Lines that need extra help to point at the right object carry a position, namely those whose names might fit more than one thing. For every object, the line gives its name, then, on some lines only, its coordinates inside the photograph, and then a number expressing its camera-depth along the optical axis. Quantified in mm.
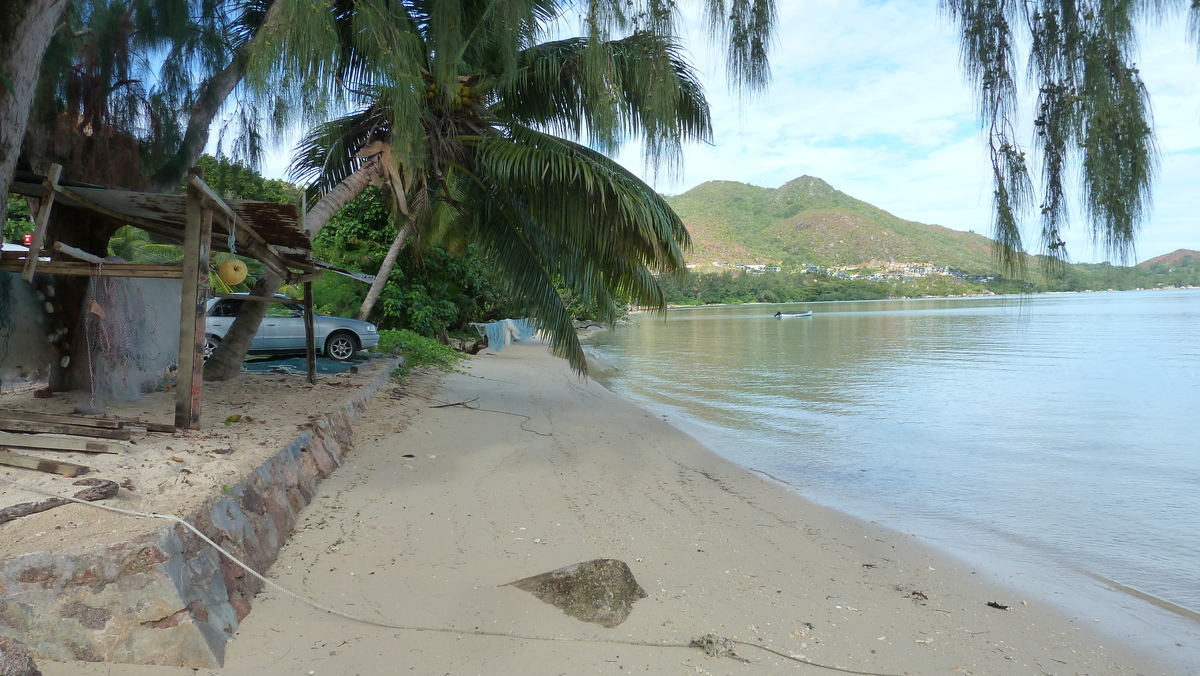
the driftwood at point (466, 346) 20062
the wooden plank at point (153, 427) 5219
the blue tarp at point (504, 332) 23352
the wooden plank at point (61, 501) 3340
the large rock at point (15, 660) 2604
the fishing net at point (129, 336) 6453
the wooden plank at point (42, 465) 3918
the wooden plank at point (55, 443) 4250
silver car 13367
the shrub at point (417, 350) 14164
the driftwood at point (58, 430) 4688
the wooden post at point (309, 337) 9133
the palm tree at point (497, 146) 5645
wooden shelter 5246
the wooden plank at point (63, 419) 4934
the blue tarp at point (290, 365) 10773
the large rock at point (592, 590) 3871
